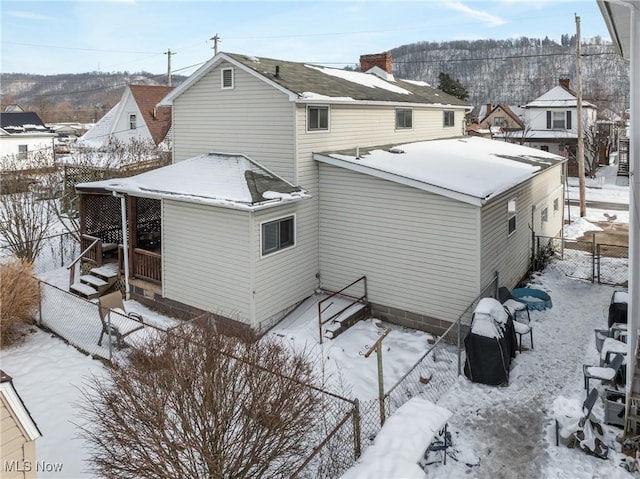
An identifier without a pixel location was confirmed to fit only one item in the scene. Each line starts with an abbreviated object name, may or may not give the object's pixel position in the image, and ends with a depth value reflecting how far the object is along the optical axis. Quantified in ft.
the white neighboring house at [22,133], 159.22
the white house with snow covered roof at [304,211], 39.32
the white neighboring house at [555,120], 140.46
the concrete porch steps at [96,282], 48.01
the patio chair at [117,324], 35.71
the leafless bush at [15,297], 38.81
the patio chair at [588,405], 24.13
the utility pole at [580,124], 84.76
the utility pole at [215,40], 126.68
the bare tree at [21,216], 58.65
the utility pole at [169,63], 136.39
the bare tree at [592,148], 141.59
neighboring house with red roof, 113.19
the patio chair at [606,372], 26.53
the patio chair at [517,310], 36.06
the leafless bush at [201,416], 19.02
